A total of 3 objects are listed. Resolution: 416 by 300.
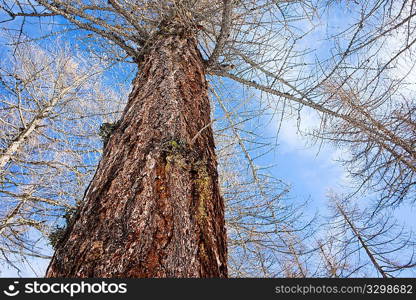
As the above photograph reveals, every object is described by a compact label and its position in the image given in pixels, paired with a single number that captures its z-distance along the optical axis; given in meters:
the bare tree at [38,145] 4.27
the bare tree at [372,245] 3.27
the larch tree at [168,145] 1.06
